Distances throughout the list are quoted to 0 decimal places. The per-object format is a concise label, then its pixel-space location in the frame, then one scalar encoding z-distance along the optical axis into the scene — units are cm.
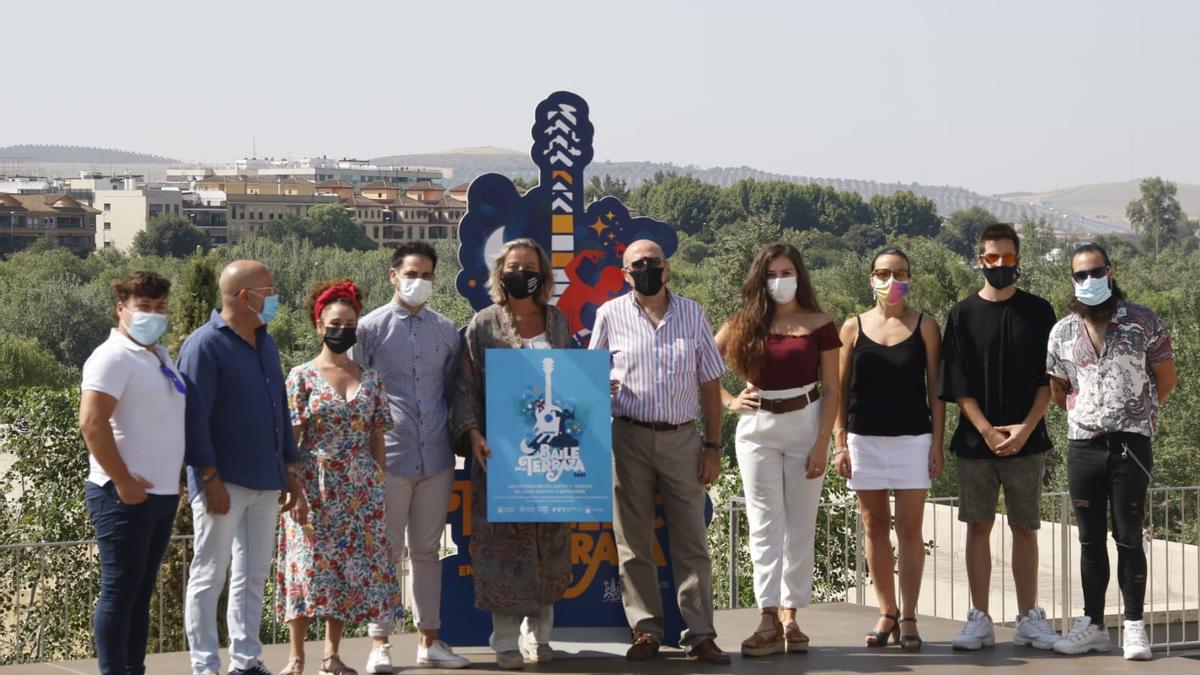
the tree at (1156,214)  17488
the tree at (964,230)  16700
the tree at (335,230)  13675
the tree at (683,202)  14412
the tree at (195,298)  2058
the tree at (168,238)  13000
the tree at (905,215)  16000
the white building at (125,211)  14788
